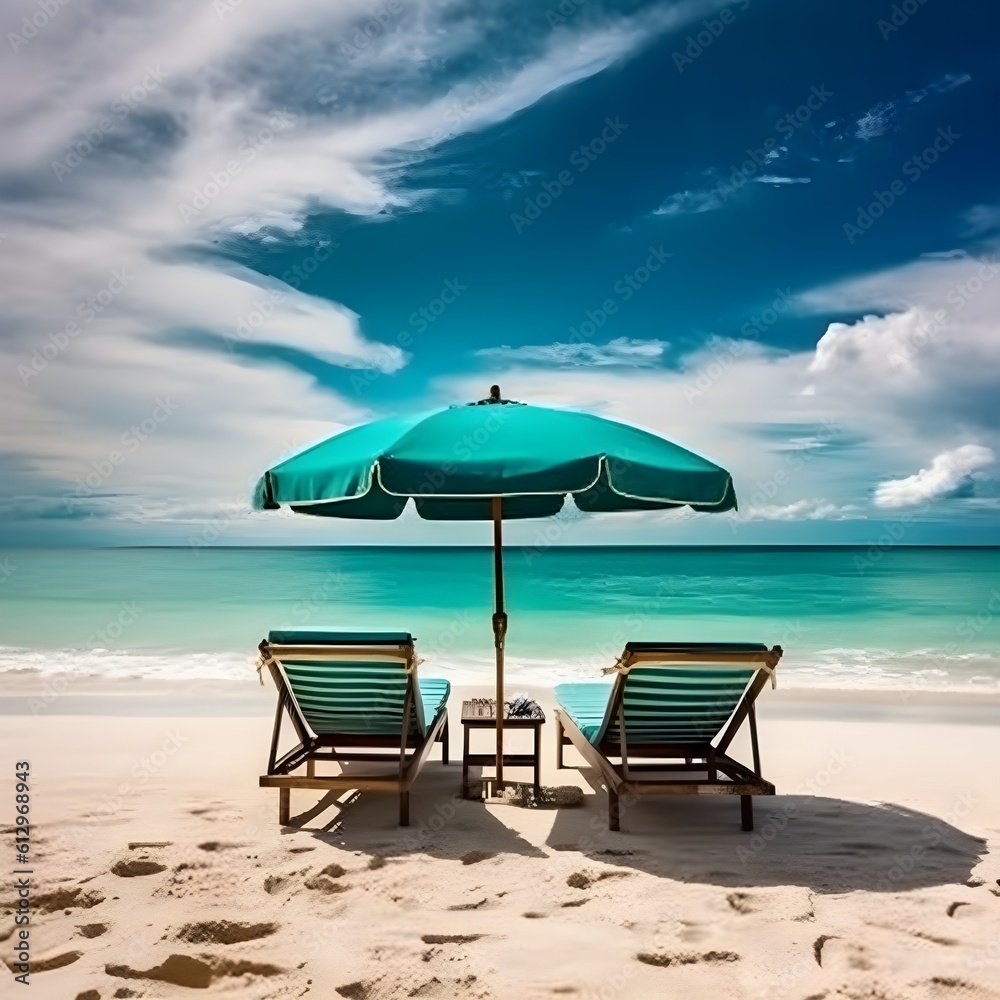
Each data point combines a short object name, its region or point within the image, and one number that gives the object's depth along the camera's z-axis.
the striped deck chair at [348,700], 3.76
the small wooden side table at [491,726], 4.38
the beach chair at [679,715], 3.70
